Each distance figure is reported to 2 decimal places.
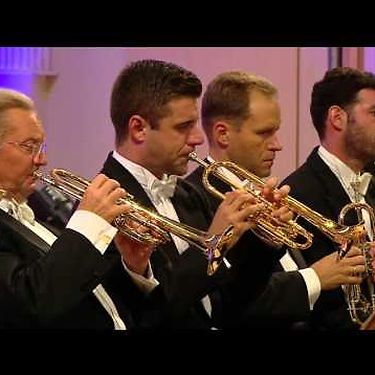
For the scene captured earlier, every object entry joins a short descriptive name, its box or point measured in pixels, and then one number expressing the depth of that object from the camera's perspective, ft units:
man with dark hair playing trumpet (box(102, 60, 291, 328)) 23.48
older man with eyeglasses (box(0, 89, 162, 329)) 19.72
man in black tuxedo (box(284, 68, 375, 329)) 26.35
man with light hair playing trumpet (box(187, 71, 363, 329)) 24.84
